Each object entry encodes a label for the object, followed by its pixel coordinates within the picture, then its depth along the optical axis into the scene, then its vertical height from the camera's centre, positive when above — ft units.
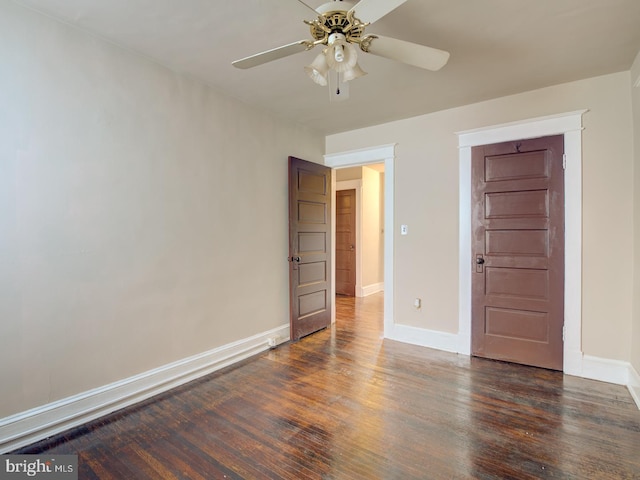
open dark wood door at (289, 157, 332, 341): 12.01 -0.56
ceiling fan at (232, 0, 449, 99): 5.06 +3.31
